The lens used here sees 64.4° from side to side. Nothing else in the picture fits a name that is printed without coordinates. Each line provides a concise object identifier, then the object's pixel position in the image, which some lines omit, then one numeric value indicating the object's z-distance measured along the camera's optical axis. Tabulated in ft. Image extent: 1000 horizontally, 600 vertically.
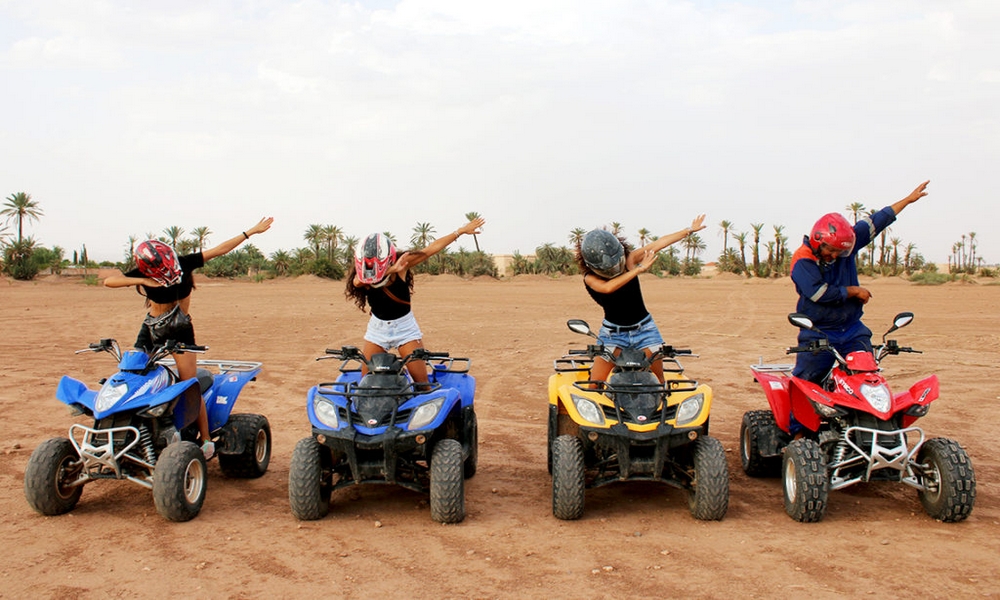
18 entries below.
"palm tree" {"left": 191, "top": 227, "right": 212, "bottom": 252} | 263.70
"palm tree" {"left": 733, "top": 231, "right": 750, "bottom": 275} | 251.31
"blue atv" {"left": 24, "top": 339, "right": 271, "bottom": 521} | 17.99
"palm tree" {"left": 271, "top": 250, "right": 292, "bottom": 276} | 231.71
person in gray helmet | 20.12
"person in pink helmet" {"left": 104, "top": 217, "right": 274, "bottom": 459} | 20.51
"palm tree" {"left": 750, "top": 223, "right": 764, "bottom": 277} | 233.64
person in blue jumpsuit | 19.57
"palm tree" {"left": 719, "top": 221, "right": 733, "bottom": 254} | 292.40
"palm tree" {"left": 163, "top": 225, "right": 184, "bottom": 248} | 247.66
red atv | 17.13
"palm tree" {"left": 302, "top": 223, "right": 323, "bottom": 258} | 269.03
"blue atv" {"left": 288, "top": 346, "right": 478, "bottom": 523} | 17.80
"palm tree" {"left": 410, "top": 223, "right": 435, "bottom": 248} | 281.33
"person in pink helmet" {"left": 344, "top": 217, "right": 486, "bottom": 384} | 20.59
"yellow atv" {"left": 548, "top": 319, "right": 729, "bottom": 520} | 17.79
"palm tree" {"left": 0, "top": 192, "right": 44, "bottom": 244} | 221.87
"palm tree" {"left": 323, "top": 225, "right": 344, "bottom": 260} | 264.52
